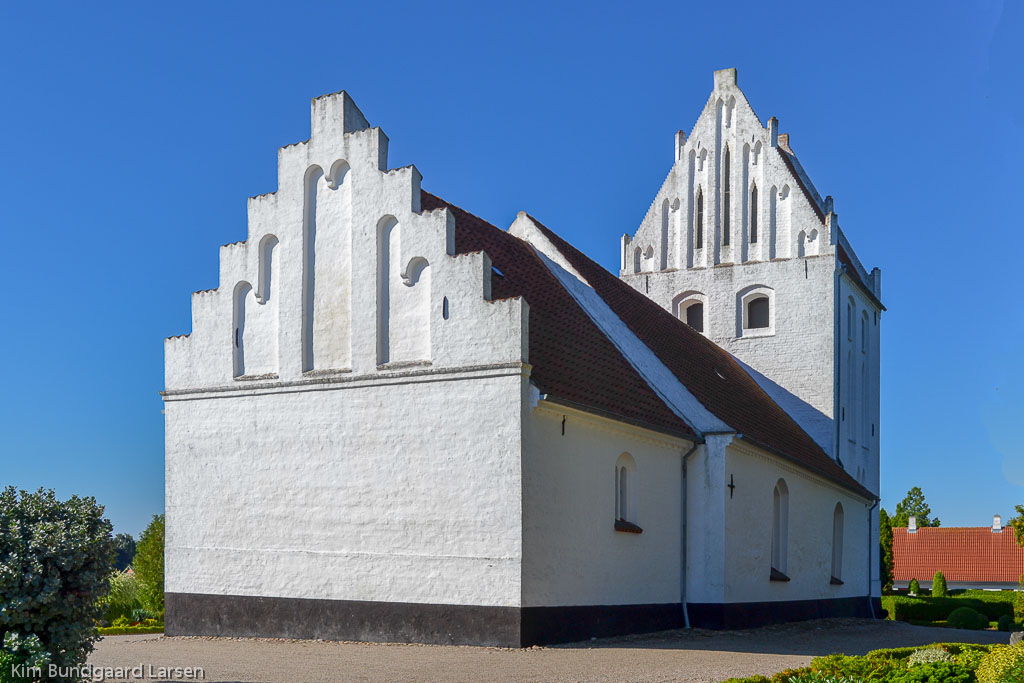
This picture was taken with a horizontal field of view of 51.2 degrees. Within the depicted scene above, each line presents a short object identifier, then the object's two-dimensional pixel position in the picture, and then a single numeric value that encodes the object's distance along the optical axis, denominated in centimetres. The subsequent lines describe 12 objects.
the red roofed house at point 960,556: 5362
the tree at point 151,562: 2903
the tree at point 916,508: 8250
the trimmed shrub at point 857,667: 1202
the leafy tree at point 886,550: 4556
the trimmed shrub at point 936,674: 1185
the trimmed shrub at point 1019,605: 2500
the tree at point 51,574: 1023
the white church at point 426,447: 1644
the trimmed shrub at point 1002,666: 1144
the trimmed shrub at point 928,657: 1311
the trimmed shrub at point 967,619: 3147
